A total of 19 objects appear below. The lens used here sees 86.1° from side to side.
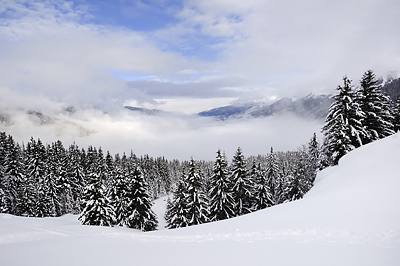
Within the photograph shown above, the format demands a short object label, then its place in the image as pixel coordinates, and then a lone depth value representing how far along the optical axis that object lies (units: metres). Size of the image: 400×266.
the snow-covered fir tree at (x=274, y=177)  41.34
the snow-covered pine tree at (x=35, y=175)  39.22
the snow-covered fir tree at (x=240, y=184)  30.64
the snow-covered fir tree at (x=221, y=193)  29.38
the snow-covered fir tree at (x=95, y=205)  25.86
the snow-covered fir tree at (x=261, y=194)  34.19
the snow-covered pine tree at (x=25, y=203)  38.62
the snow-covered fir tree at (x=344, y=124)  24.83
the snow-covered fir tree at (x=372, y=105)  27.59
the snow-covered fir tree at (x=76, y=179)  55.62
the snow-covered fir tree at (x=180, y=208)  29.27
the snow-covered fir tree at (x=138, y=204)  29.86
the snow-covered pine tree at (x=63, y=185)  49.19
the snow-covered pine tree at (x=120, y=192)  32.75
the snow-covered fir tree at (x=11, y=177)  45.81
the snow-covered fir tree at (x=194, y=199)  28.69
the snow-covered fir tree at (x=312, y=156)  42.78
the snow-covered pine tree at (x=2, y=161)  39.47
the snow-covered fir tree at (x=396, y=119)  36.34
